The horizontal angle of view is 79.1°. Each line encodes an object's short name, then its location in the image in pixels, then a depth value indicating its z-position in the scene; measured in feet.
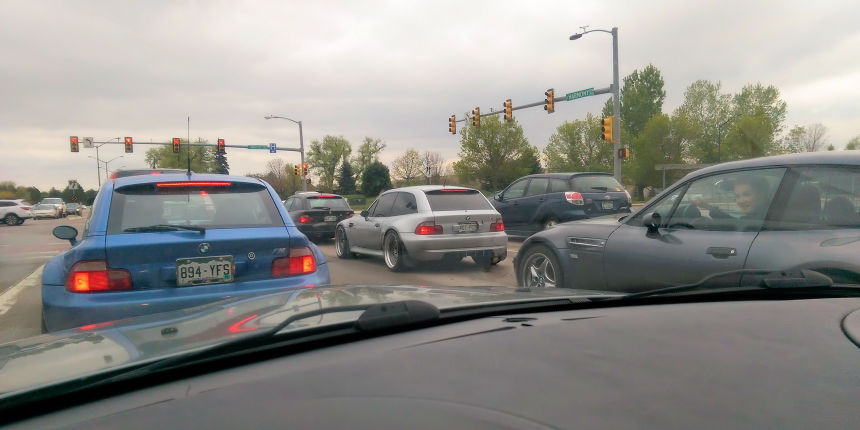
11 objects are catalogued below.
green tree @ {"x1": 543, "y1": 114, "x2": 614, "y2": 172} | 194.59
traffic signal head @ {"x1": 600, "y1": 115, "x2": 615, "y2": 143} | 71.30
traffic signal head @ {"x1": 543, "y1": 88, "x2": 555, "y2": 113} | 75.05
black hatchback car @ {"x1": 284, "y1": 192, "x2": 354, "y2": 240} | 45.29
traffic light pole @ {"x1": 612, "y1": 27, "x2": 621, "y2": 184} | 70.85
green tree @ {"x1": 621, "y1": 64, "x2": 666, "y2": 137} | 175.52
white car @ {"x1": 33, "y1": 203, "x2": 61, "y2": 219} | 132.57
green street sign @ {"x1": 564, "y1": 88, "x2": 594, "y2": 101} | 70.44
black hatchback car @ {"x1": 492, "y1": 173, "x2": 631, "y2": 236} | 40.50
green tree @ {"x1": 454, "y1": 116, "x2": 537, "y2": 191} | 197.98
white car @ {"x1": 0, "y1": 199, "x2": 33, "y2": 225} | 112.16
